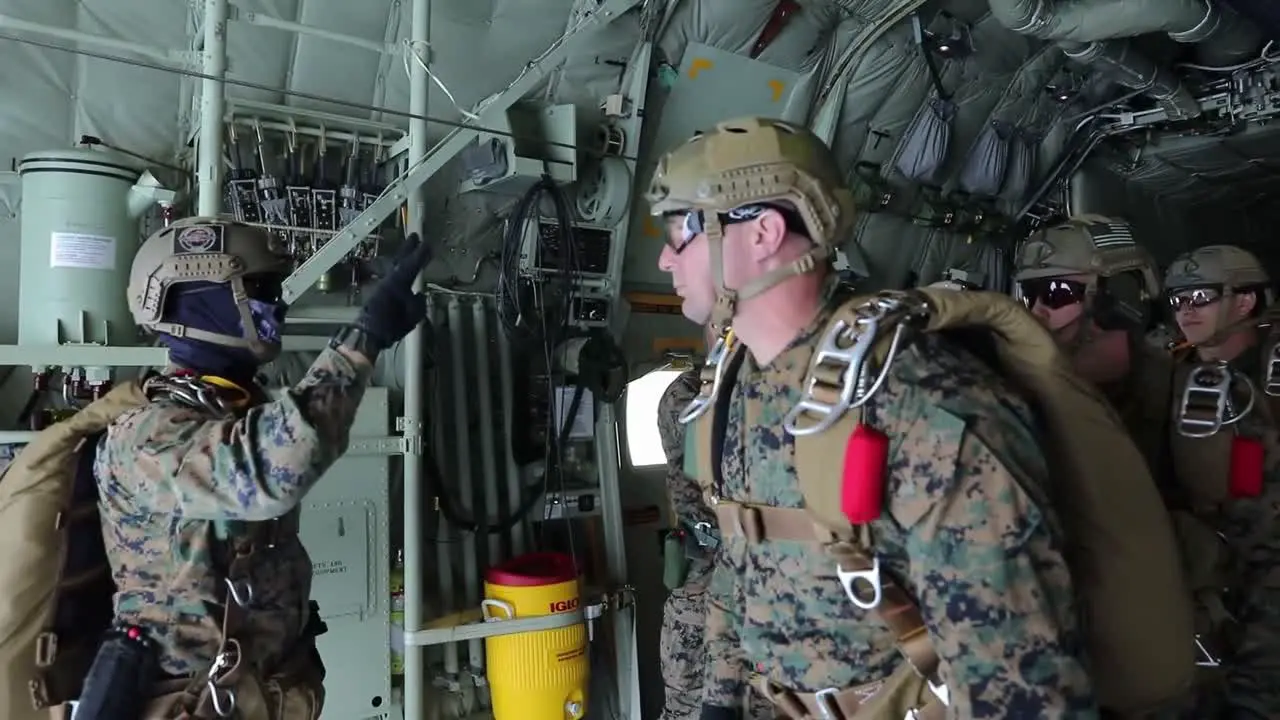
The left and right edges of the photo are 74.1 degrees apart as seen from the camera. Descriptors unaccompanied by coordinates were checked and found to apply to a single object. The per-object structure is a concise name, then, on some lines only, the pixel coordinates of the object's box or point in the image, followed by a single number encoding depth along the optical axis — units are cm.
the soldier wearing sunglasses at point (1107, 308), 253
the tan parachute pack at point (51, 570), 201
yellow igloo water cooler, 371
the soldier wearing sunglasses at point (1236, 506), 236
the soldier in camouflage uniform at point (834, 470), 127
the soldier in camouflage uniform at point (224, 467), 196
